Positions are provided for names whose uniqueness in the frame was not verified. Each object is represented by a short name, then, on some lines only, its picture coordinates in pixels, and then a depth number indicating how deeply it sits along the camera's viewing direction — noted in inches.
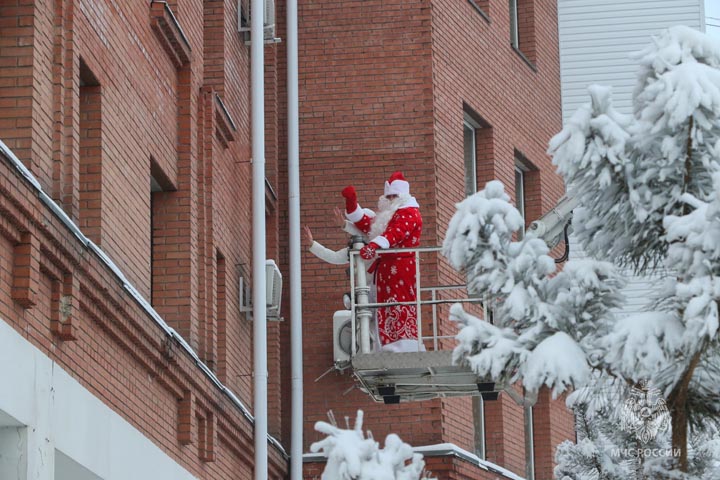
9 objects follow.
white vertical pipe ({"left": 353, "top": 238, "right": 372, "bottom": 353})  695.1
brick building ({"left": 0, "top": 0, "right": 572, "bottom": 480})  454.6
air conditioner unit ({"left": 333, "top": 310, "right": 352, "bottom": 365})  804.6
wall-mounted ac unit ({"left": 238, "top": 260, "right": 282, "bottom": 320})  733.3
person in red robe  709.9
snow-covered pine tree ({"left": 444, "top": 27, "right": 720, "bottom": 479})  270.8
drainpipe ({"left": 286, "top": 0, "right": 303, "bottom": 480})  778.8
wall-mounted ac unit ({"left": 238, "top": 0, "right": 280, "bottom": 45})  759.7
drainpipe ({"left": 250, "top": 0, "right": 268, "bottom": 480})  698.8
